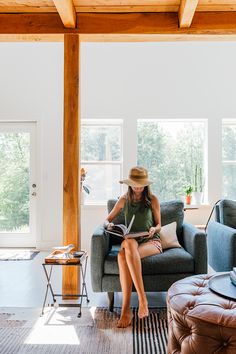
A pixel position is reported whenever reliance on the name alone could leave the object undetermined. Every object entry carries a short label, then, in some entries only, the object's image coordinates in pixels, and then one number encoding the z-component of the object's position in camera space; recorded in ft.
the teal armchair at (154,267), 8.74
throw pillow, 9.85
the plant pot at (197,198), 15.88
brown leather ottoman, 4.83
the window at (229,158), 16.44
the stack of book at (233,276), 6.24
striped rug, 6.97
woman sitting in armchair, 8.24
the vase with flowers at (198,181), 16.28
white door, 16.61
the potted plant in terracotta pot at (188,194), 15.77
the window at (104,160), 16.51
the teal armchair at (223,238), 9.25
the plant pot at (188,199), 15.76
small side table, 8.65
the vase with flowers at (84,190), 15.89
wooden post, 9.78
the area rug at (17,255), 14.56
